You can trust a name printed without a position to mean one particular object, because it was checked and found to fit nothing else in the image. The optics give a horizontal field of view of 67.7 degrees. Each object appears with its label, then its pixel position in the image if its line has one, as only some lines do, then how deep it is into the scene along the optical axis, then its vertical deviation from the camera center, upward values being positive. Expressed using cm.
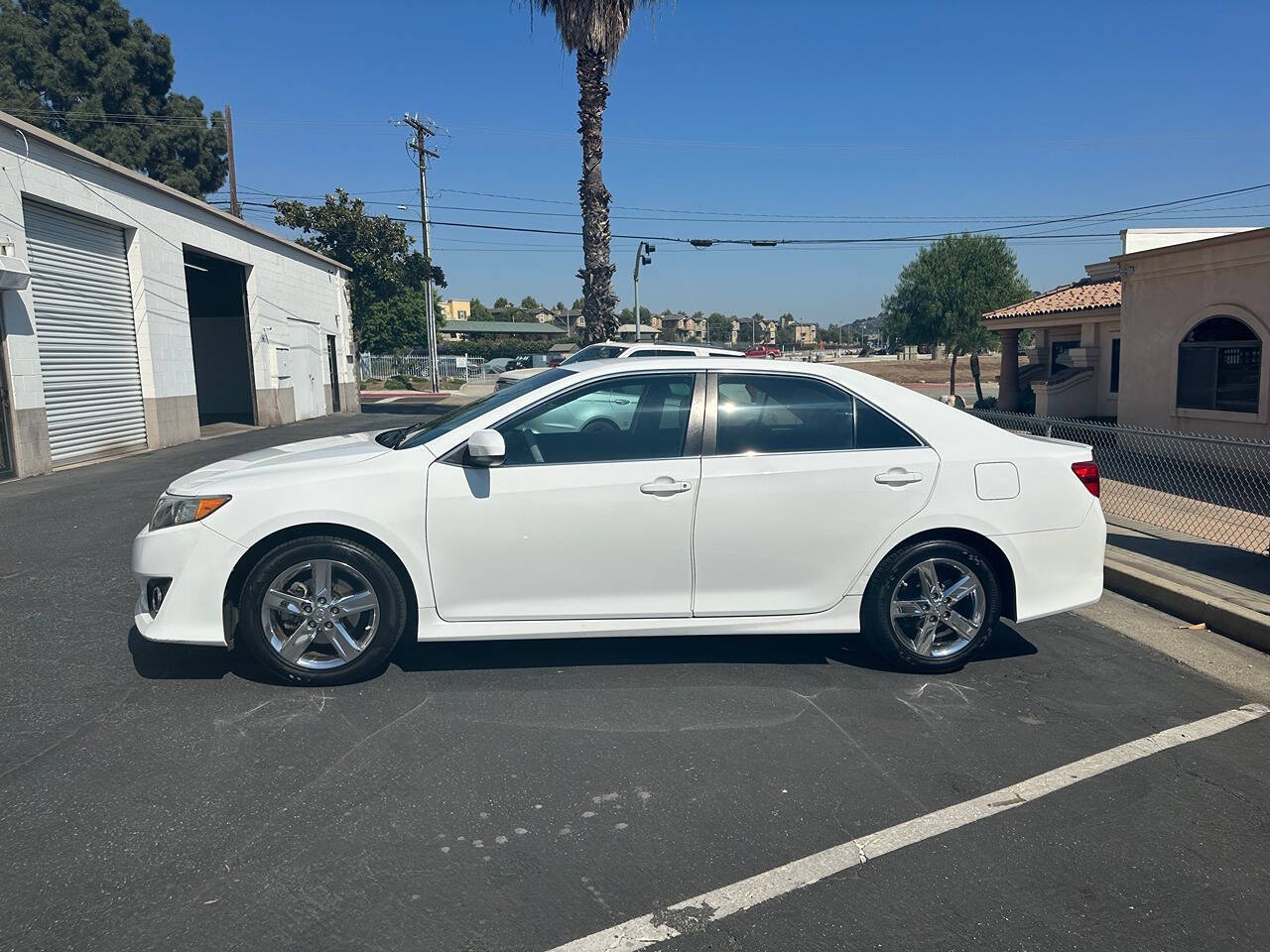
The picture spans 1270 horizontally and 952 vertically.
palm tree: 1917 +525
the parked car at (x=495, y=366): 6115 -17
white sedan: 445 -80
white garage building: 1297 +109
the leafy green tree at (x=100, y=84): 4234 +1342
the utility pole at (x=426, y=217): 4341 +690
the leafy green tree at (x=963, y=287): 4272 +291
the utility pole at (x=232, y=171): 3873 +820
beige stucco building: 1291 +19
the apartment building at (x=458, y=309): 13038 +774
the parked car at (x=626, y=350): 1185 +13
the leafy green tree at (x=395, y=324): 5353 +239
